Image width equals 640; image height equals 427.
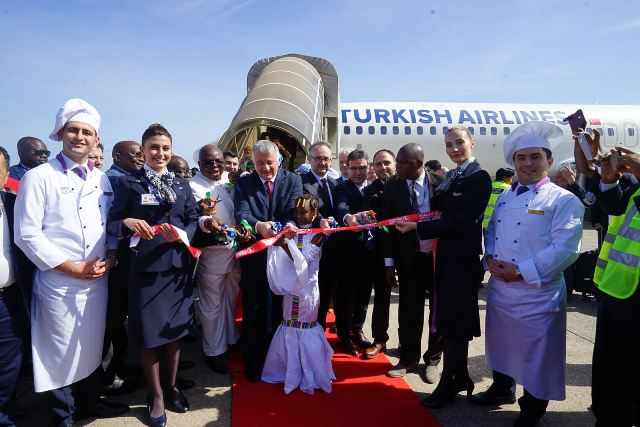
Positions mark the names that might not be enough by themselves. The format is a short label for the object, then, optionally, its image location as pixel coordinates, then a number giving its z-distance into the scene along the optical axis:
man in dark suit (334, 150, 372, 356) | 4.35
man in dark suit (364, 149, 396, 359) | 4.23
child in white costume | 3.51
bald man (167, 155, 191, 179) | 5.34
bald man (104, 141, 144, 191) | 4.30
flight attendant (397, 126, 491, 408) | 3.18
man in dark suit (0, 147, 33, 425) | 2.70
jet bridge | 7.70
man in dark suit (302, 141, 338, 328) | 4.35
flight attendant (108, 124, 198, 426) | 3.01
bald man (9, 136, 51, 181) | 4.75
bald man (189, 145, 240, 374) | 3.88
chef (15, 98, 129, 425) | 2.74
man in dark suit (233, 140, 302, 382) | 3.73
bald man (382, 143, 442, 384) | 3.74
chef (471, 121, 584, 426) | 2.79
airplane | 9.04
